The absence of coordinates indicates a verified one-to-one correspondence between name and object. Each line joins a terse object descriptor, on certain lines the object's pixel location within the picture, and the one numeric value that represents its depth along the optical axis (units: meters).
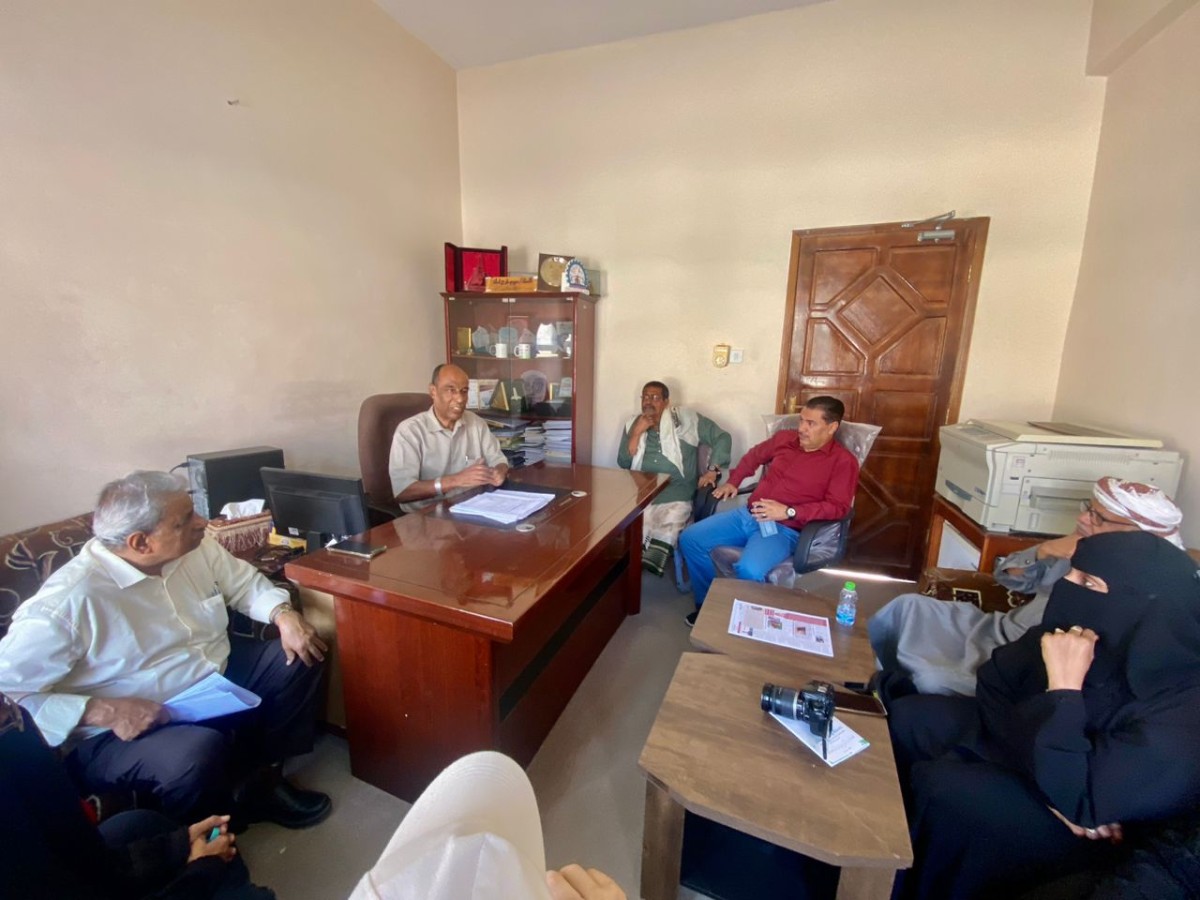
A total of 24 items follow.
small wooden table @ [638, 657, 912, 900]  0.91
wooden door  2.80
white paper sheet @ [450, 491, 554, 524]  1.69
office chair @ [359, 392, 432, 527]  2.23
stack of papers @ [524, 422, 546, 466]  3.46
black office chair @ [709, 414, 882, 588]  2.16
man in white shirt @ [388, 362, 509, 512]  2.10
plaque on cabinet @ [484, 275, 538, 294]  3.21
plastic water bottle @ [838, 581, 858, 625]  1.63
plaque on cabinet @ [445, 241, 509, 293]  3.38
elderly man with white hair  1.08
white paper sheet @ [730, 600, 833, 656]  1.53
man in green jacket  3.02
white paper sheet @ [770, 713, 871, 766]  1.09
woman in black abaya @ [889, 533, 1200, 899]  0.92
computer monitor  1.57
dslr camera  1.12
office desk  1.21
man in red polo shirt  2.26
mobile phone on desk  1.38
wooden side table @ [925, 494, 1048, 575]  2.04
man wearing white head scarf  1.39
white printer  1.82
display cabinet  3.36
